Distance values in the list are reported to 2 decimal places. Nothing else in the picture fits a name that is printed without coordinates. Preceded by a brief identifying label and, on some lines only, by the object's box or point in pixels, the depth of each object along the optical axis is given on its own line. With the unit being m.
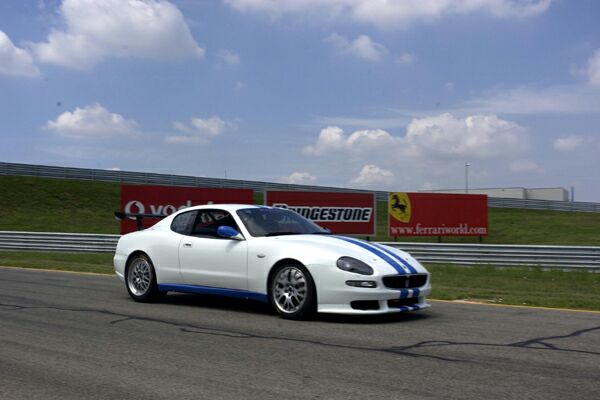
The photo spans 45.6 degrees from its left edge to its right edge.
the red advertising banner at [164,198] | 25.72
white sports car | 7.98
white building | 69.44
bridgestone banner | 26.27
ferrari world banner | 28.67
